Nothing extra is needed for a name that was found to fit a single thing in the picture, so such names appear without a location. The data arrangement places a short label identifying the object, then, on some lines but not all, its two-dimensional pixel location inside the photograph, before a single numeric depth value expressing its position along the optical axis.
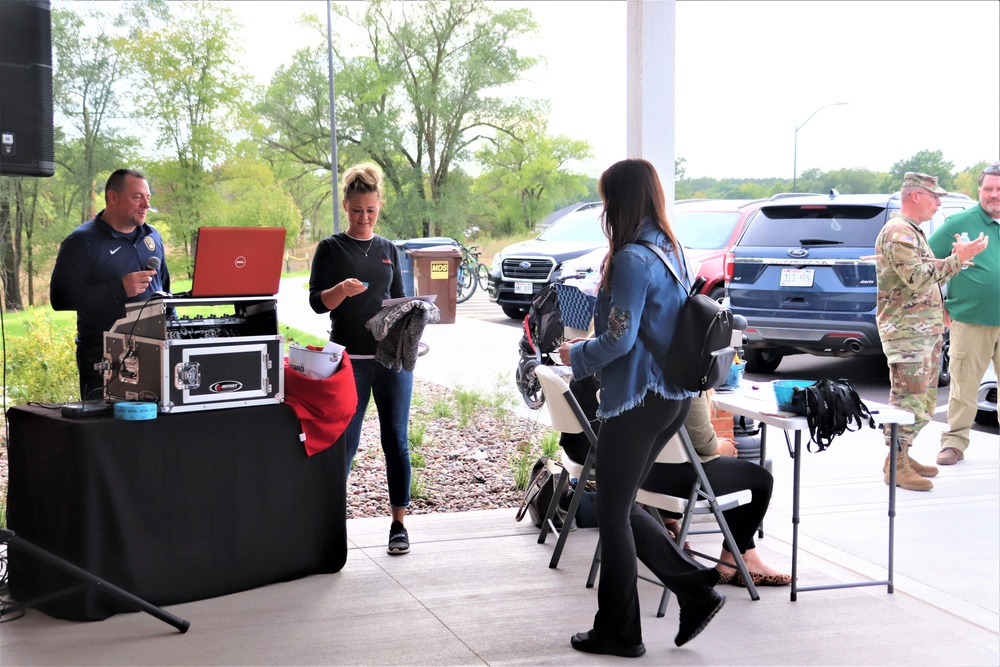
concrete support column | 3.91
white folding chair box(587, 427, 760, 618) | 2.87
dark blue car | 6.50
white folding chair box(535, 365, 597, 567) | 3.09
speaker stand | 2.62
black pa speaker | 3.05
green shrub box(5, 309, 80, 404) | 4.98
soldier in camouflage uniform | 4.61
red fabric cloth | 3.23
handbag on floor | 3.92
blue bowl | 3.07
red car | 7.65
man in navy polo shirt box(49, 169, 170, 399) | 3.30
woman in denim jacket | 2.48
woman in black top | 3.41
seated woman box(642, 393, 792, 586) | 2.98
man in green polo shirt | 4.92
